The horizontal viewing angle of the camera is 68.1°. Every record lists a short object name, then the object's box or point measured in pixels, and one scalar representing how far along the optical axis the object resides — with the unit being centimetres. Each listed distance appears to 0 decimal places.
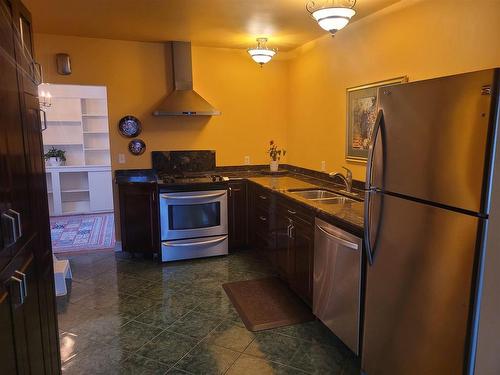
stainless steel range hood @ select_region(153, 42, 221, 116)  438
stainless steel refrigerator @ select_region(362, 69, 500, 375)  146
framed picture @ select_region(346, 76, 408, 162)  332
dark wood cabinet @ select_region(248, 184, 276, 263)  387
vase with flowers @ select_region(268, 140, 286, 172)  490
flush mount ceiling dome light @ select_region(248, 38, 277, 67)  389
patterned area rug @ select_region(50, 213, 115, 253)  495
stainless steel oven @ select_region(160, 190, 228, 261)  421
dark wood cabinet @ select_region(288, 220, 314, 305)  294
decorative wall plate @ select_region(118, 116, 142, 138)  448
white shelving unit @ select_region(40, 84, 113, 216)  670
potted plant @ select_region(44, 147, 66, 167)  669
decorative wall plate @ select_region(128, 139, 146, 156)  455
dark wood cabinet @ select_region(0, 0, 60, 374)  131
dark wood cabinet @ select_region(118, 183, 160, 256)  429
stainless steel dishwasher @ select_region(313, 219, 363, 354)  232
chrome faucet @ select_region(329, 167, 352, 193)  337
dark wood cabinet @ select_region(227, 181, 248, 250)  451
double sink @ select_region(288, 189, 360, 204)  336
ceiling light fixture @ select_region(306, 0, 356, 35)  248
